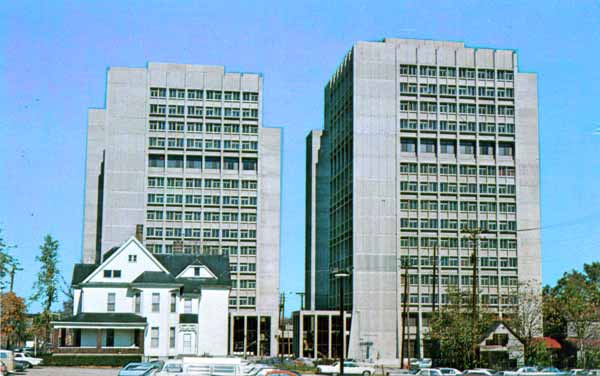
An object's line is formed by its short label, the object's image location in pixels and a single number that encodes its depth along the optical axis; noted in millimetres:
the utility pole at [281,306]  131988
